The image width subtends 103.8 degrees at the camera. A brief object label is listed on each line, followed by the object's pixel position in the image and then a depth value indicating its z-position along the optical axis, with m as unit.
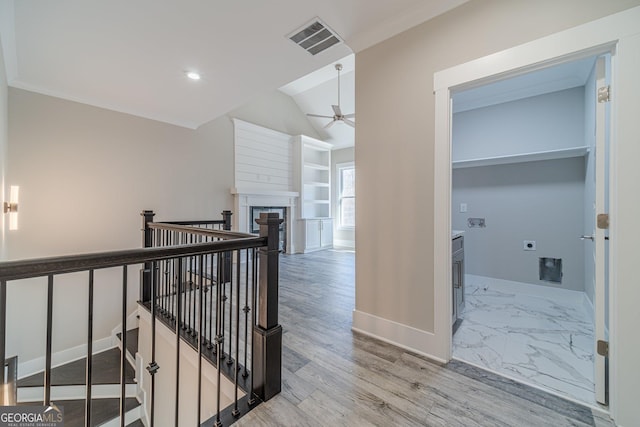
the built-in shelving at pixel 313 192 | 6.29
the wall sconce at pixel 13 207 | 2.64
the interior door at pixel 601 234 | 1.41
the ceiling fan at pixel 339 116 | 4.46
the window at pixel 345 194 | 7.24
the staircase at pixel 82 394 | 2.54
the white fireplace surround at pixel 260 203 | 5.00
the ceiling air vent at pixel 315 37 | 2.09
